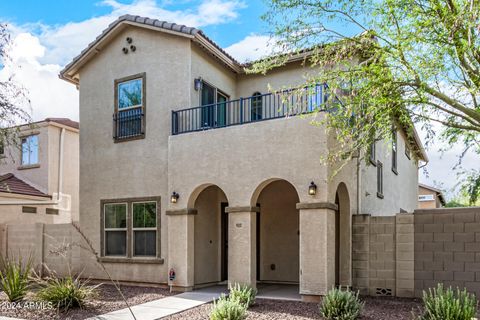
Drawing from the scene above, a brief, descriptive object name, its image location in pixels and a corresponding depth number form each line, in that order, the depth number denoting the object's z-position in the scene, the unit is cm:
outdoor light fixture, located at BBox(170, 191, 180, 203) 1232
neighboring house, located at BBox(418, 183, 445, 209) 3216
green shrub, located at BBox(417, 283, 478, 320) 721
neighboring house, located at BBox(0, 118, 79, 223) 1938
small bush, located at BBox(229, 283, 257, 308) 905
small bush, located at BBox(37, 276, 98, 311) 940
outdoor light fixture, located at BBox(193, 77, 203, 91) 1312
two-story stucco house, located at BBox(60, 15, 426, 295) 1065
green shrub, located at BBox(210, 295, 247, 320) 773
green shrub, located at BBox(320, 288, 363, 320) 820
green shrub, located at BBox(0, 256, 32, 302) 1025
